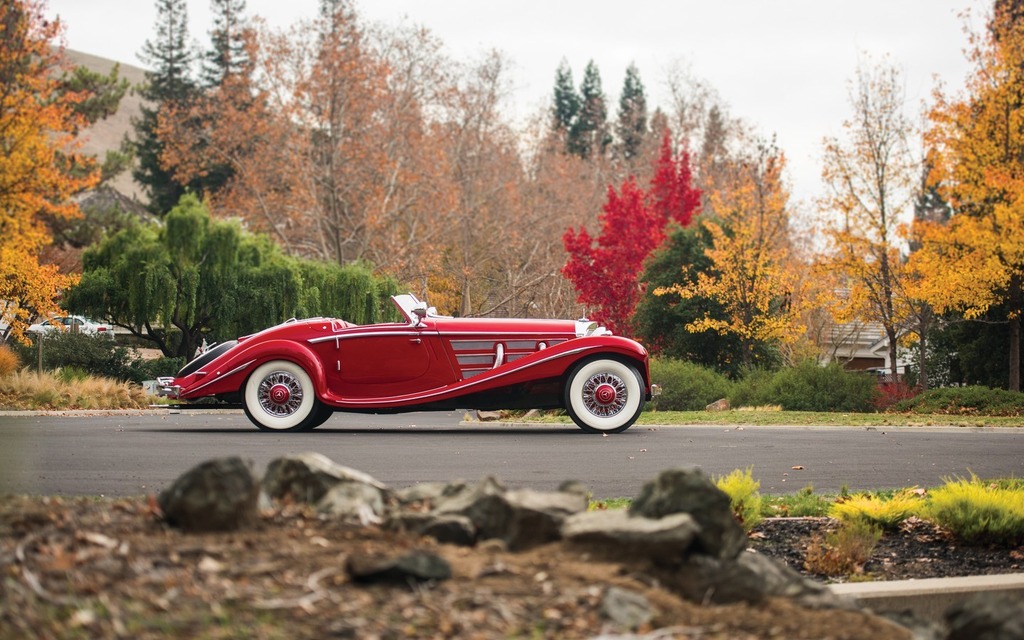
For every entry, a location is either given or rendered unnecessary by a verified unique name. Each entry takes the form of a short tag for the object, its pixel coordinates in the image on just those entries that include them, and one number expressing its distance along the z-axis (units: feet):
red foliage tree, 104.78
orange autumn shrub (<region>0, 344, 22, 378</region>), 73.10
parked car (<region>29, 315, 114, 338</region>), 99.08
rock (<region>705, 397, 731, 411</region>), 73.00
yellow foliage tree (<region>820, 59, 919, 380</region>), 84.79
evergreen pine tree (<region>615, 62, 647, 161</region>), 286.25
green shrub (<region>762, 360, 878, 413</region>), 71.49
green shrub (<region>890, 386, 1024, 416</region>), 64.18
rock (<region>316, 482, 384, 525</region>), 13.48
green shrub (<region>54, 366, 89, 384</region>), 75.62
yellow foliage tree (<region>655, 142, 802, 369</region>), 90.02
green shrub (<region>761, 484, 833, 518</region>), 22.79
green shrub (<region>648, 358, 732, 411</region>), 74.90
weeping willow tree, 95.86
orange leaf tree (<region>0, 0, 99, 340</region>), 73.46
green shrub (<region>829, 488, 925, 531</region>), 20.83
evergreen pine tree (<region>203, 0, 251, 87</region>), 215.31
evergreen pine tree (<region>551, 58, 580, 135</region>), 314.96
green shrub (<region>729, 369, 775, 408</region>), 74.02
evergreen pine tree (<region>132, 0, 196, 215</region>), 205.05
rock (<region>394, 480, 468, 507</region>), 14.28
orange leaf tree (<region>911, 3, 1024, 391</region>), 74.54
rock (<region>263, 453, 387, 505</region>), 14.32
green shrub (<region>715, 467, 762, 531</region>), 20.40
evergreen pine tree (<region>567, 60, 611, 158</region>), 290.76
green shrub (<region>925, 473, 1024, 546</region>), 19.99
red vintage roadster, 44.34
